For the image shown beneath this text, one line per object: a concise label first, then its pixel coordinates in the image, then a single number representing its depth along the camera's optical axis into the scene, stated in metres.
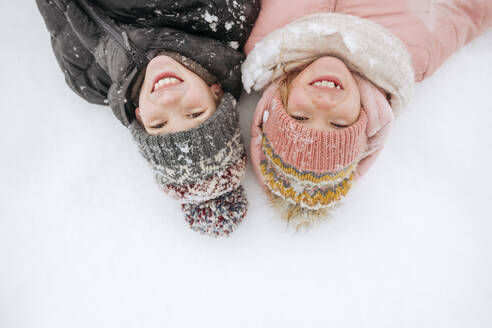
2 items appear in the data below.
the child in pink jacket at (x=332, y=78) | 0.93
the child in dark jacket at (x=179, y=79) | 0.96
